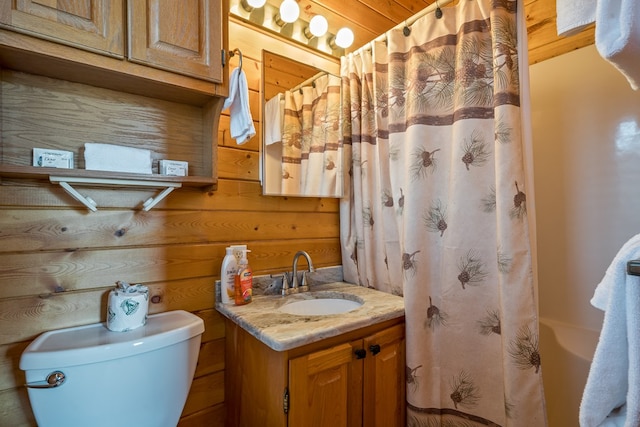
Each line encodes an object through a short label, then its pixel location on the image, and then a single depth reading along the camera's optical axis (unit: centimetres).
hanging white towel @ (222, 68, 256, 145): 113
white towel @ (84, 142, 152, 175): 93
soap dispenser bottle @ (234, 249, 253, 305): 120
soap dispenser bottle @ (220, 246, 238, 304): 120
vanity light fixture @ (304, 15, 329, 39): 150
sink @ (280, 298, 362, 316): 130
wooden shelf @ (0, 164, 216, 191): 78
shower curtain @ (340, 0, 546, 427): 102
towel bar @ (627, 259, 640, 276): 48
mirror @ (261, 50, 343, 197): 141
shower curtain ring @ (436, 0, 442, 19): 125
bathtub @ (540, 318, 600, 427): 136
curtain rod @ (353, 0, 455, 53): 124
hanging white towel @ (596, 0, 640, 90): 52
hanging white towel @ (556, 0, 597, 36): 62
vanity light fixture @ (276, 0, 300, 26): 139
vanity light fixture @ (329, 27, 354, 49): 161
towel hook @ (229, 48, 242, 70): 121
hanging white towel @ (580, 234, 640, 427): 50
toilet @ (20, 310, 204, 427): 78
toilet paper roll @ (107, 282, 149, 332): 94
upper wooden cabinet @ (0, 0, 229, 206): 78
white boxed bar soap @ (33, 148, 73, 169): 88
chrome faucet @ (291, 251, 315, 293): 139
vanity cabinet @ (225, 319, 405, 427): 92
